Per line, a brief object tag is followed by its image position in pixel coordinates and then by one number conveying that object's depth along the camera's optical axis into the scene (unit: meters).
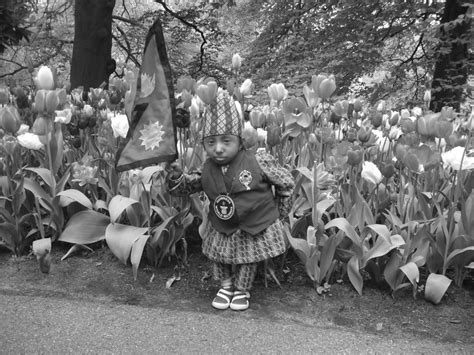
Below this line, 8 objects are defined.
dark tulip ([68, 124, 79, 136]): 2.73
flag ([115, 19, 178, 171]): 1.93
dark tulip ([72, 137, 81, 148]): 2.77
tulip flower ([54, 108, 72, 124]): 2.78
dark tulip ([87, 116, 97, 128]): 2.71
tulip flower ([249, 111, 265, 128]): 2.81
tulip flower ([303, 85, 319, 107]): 2.78
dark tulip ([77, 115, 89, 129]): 2.68
